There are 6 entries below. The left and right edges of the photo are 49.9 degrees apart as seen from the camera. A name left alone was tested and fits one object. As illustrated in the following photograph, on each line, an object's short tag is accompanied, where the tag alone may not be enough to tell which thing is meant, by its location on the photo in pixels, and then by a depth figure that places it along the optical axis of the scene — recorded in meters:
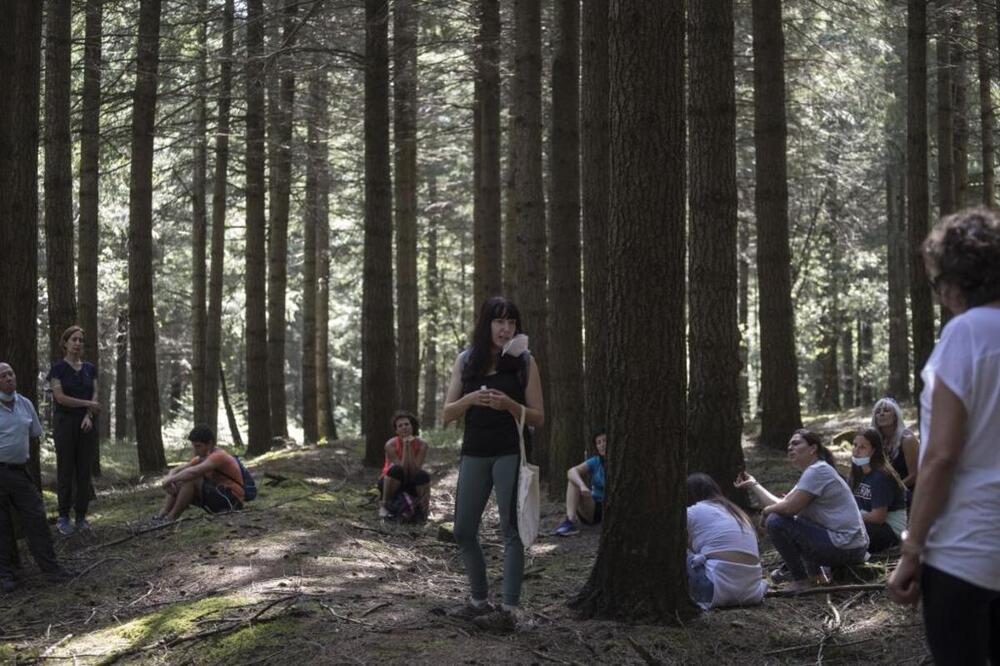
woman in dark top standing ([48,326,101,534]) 10.83
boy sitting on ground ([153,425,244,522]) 10.99
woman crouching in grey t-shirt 7.86
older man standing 8.98
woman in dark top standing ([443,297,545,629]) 6.40
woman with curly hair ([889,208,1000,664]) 3.02
